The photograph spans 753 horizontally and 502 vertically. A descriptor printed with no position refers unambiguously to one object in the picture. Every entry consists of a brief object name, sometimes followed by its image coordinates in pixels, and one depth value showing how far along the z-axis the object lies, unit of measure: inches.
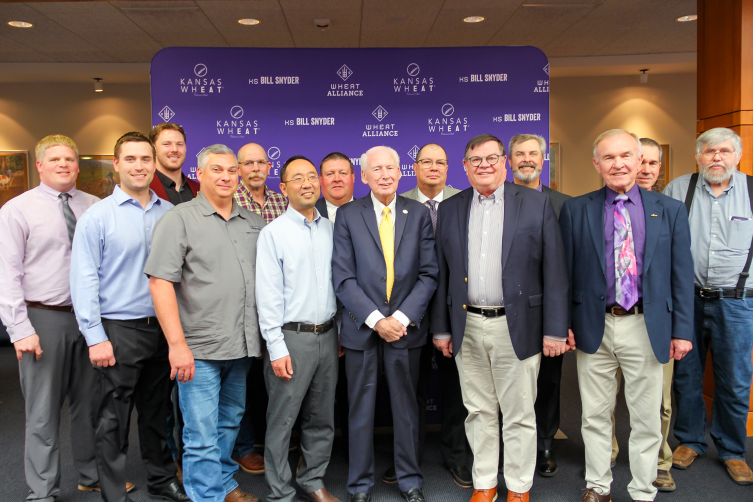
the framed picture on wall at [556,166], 333.1
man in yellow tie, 104.9
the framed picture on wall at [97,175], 327.3
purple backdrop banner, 161.2
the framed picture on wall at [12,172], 320.8
